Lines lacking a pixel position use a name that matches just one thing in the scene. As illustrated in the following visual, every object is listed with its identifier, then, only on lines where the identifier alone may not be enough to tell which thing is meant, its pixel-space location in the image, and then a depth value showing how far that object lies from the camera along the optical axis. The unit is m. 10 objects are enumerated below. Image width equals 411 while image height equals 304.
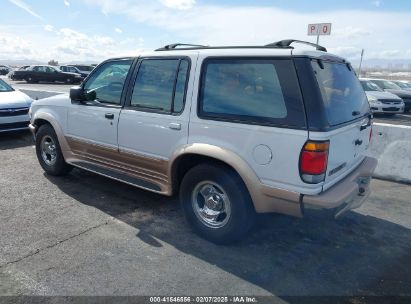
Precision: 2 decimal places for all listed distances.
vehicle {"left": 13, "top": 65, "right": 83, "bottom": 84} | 27.98
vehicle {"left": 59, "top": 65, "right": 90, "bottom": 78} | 29.12
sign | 11.66
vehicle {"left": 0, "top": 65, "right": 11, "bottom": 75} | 42.59
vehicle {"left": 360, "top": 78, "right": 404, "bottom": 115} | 13.74
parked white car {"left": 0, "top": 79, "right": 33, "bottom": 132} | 7.60
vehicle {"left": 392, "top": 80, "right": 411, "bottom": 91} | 17.06
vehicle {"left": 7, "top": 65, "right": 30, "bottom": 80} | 29.60
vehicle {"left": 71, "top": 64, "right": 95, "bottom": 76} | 31.68
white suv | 2.89
